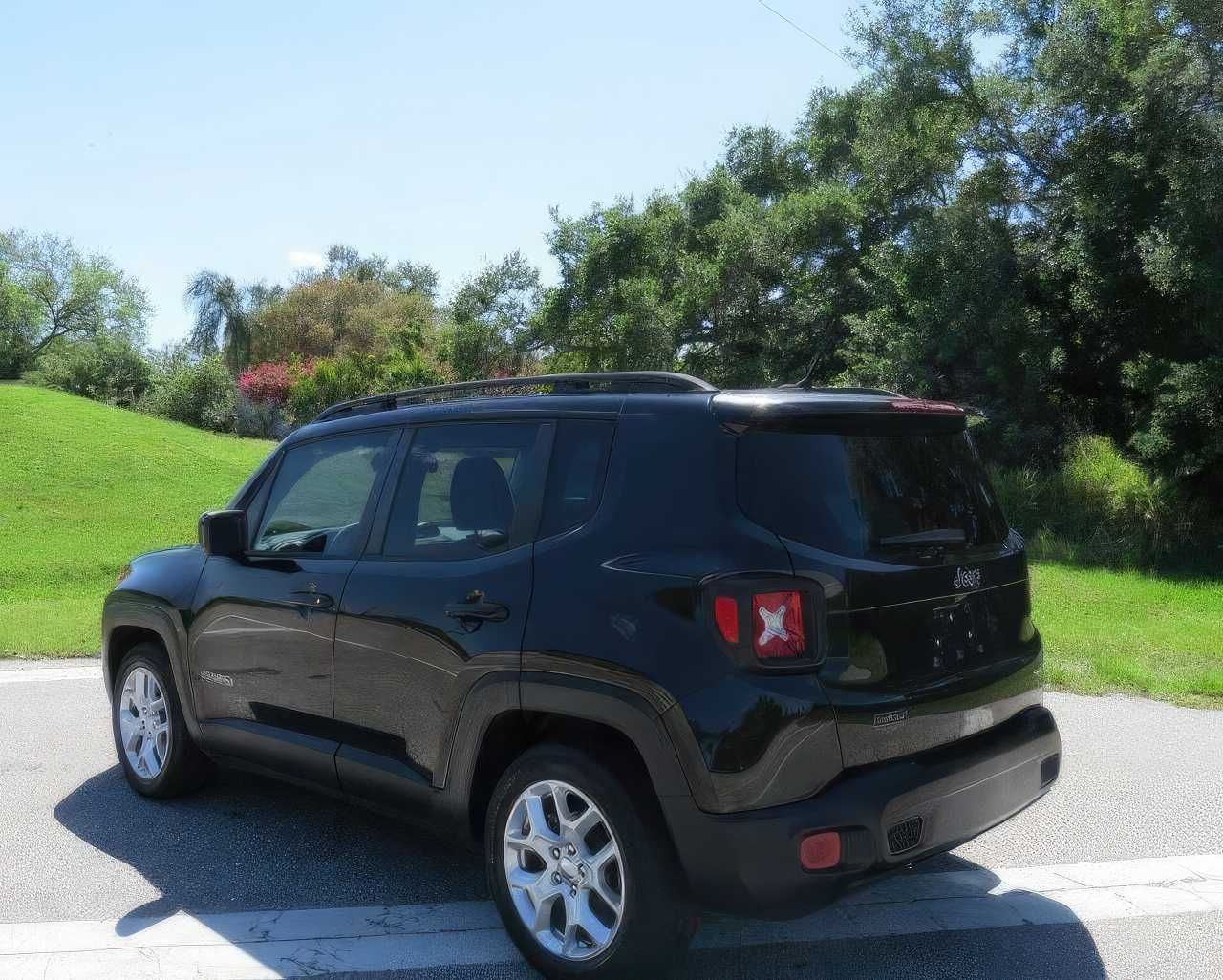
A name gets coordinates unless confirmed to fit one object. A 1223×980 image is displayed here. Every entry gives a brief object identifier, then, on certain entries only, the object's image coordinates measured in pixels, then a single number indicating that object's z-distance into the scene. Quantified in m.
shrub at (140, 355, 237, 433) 41.22
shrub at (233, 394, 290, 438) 42.53
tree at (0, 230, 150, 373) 58.56
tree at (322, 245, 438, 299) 81.56
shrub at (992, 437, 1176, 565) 14.82
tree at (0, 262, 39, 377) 50.06
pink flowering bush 44.28
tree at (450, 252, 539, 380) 30.94
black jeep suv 3.09
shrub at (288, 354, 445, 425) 41.44
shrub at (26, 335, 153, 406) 42.03
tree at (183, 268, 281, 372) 53.44
